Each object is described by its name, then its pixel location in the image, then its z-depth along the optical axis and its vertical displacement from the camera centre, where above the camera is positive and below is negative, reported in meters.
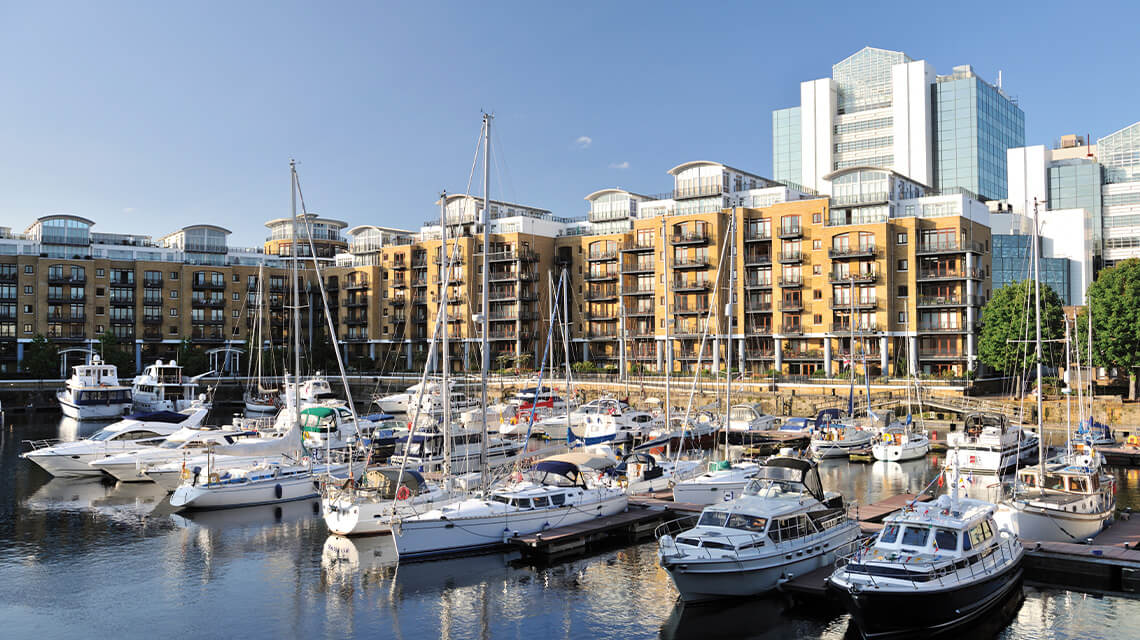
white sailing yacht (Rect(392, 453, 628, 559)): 27.06 -5.65
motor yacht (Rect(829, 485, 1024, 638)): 19.20 -5.39
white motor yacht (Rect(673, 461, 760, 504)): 33.38 -5.65
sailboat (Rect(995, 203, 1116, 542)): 26.70 -5.10
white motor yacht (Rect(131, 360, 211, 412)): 79.69 -4.82
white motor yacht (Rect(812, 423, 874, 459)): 49.56 -5.62
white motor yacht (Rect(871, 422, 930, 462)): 47.06 -5.63
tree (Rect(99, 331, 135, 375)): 95.62 -1.34
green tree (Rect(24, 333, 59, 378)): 91.81 -1.86
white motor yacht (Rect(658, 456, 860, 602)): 21.98 -5.36
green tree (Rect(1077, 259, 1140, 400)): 59.03 +1.59
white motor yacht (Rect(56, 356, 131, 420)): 75.81 -4.76
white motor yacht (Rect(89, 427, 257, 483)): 41.72 -5.67
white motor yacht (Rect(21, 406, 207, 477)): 43.00 -5.43
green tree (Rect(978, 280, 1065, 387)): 65.12 +1.65
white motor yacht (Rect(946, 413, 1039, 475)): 42.22 -5.22
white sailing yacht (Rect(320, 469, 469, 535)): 29.84 -5.57
